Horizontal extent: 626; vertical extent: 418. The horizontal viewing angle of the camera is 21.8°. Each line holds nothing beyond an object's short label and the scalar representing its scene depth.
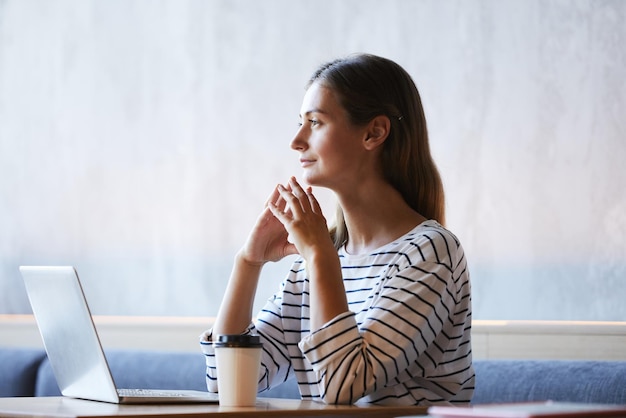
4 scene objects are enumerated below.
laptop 2.76
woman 2.88
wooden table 2.51
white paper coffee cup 2.72
